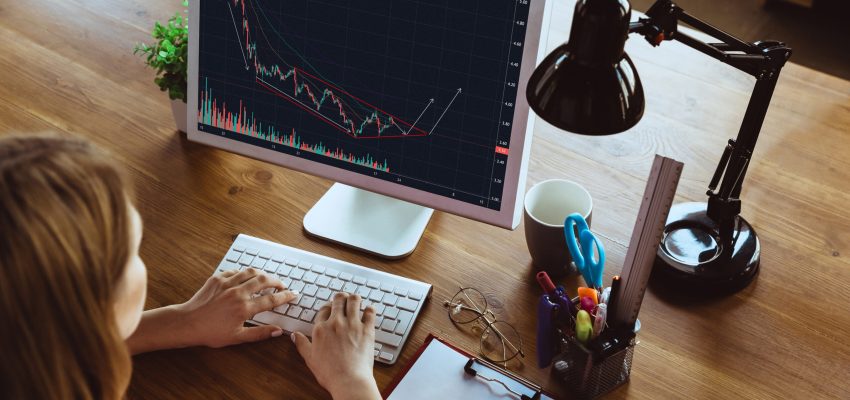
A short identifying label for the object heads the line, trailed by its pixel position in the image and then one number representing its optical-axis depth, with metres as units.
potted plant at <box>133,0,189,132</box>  1.27
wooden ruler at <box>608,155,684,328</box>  0.87
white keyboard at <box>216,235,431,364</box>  1.06
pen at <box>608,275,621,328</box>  0.95
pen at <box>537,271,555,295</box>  0.99
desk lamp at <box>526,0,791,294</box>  0.77
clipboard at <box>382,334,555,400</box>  0.98
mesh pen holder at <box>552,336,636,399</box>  0.95
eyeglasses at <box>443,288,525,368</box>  1.05
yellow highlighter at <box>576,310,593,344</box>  0.92
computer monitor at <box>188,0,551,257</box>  1.01
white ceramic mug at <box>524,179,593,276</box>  1.10
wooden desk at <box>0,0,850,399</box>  1.03
